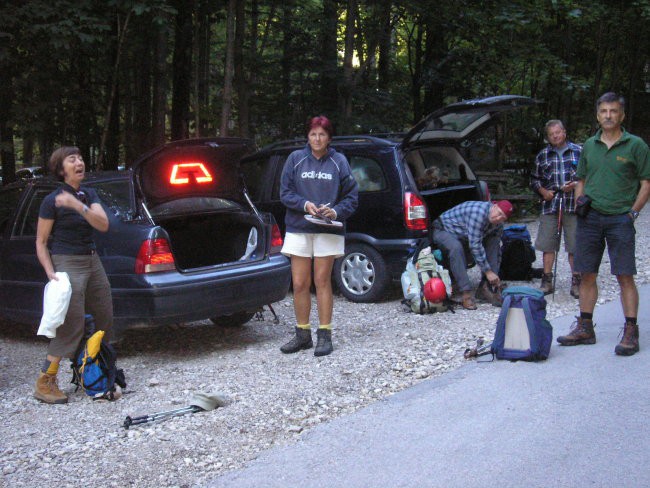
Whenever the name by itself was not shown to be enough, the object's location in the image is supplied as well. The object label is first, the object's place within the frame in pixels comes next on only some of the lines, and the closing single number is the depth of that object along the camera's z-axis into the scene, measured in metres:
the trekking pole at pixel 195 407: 5.04
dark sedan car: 6.37
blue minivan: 8.65
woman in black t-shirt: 5.51
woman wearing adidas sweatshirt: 6.59
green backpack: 8.23
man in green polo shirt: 6.13
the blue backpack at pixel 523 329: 6.09
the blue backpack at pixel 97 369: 5.59
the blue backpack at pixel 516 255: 9.66
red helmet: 8.15
